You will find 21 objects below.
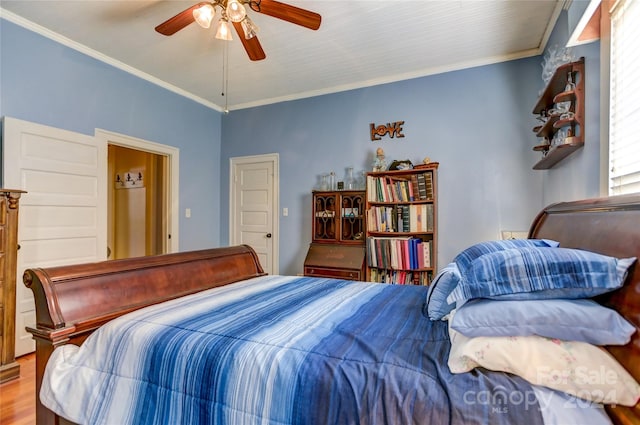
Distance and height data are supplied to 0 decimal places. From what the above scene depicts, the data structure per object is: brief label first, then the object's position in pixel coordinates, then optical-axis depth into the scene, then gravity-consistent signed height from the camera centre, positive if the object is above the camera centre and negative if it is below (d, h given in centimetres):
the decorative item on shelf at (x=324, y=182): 394 +34
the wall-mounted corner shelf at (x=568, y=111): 186 +66
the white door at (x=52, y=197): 252 +8
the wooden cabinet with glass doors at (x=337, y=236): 338 -32
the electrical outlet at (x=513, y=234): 289 -22
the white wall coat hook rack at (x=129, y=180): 474 +42
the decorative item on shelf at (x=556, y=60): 198 +103
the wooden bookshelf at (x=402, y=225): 318 -17
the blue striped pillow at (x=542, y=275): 85 -19
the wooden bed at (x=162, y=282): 83 -34
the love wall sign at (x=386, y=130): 358 +93
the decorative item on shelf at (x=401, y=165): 334 +49
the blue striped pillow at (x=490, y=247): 118 -15
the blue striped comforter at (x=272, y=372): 80 -49
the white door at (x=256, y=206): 429 +3
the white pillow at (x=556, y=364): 74 -40
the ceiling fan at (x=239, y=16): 194 +126
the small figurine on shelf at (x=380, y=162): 351 +54
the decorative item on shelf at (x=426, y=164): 322 +49
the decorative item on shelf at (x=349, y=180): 377 +35
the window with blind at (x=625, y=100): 138 +54
